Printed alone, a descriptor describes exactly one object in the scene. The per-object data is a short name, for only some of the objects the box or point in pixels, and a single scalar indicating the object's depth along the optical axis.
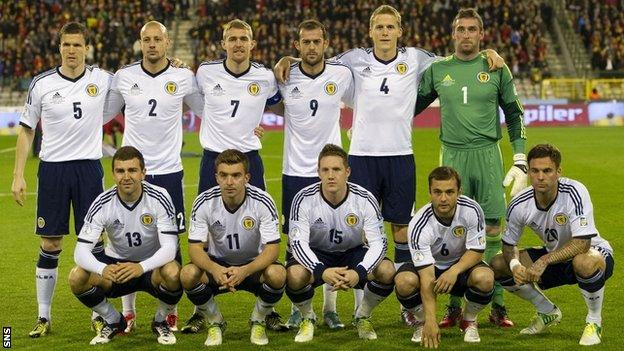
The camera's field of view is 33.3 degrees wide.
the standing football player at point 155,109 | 7.91
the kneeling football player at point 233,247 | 7.11
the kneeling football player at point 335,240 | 7.14
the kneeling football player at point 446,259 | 6.95
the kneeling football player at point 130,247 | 7.10
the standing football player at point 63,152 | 7.74
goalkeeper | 7.88
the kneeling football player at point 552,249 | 7.02
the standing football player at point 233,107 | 8.04
